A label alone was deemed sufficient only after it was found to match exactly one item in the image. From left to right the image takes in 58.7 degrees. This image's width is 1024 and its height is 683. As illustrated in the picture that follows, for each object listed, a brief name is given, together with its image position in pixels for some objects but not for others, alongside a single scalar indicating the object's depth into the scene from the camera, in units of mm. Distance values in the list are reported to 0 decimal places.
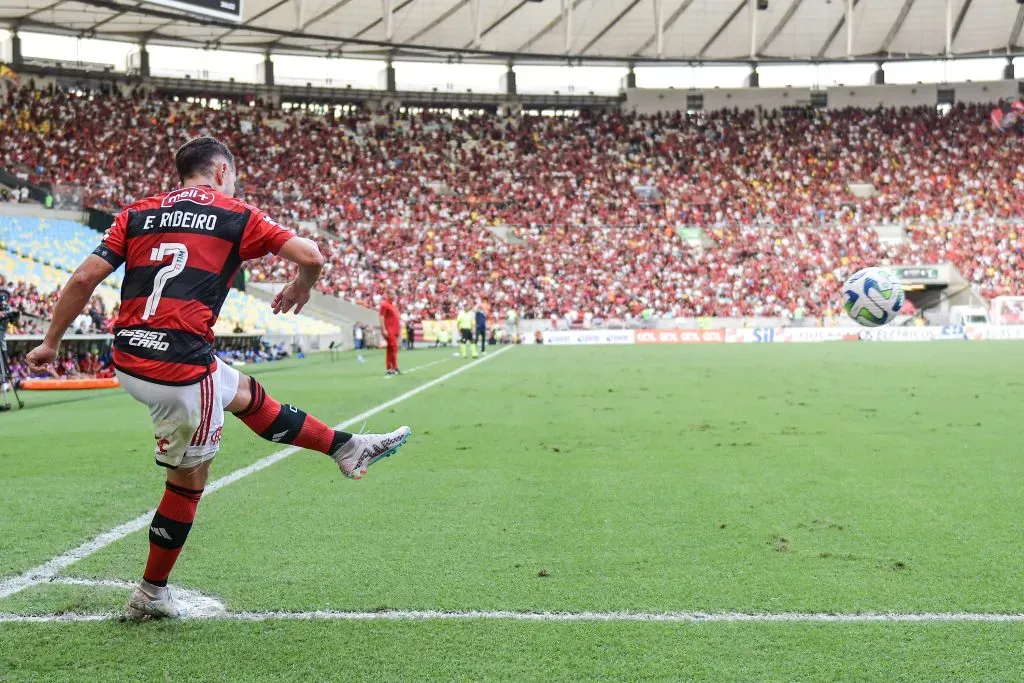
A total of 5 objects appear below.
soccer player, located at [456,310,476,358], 27797
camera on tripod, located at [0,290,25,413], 11994
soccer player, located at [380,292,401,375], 19875
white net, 43031
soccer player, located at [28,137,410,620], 3629
